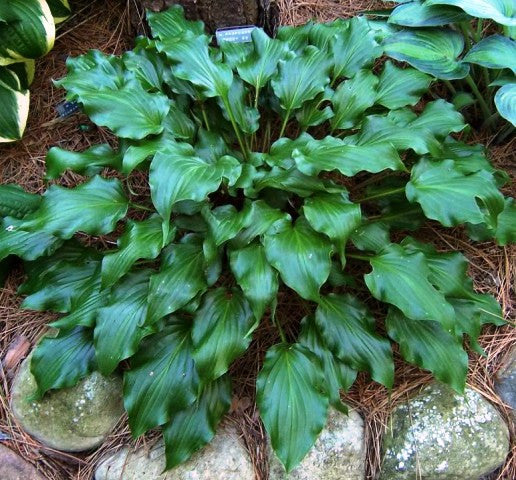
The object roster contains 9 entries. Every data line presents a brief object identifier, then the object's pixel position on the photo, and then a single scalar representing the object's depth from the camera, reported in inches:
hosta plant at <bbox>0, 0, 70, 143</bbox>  77.9
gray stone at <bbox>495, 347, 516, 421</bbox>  69.4
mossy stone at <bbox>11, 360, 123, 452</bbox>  69.0
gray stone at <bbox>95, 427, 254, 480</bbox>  64.5
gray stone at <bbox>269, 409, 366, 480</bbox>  64.6
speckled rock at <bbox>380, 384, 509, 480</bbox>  64.6
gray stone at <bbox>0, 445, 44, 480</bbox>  68.1
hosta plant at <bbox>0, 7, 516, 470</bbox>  60.1
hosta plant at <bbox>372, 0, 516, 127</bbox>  72.4
